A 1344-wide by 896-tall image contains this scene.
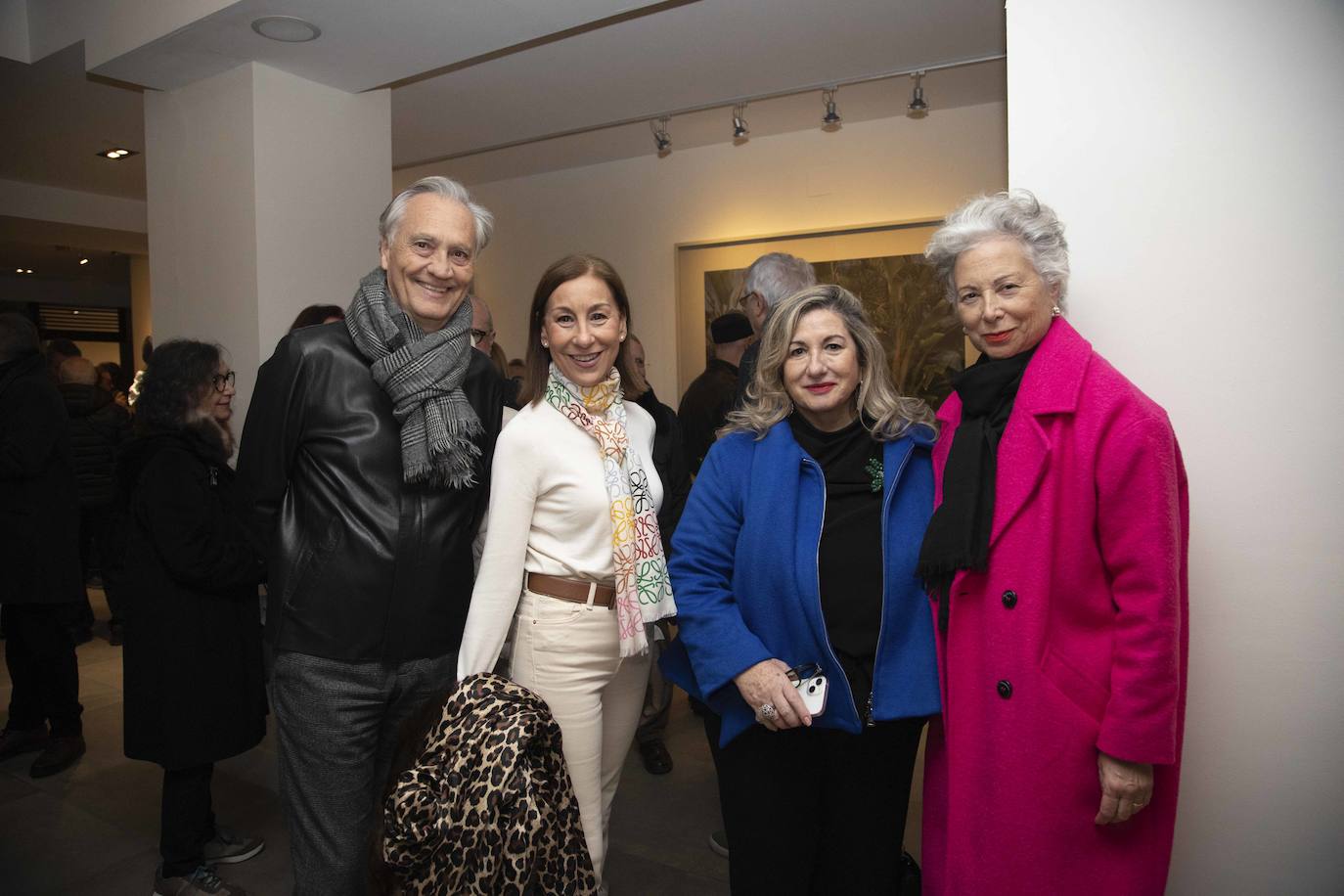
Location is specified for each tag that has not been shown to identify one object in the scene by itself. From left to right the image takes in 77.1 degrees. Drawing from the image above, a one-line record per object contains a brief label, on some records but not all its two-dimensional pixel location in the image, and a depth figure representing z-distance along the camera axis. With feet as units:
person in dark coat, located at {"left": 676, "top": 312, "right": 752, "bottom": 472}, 11.78
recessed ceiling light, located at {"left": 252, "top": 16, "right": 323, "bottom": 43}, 10.94
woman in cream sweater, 6.13
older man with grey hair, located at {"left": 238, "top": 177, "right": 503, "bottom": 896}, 6.04
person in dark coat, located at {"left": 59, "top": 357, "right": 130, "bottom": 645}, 17.47
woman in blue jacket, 5.78
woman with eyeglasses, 8.36
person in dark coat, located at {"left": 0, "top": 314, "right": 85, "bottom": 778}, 11.43
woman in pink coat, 4.90
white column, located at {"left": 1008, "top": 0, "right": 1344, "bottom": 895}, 5.68
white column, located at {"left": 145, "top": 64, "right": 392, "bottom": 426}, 12.43
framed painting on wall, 18.08
